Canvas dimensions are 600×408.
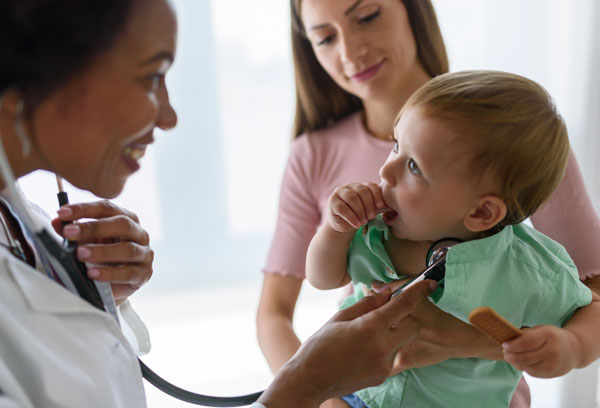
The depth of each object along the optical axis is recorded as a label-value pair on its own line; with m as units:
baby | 0.94
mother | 1.30
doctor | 0.73
